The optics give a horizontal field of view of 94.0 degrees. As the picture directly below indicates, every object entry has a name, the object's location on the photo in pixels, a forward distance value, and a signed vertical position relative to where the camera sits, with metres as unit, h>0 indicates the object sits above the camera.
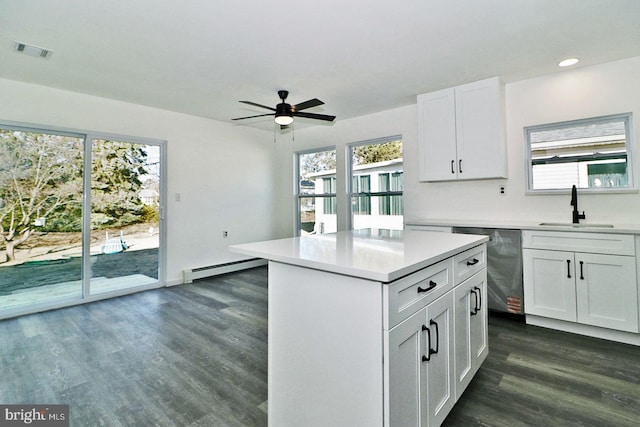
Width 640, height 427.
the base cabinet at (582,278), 2.41 -0.51
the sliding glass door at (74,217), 3.24 +0.08
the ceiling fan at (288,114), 3.29 +1.21
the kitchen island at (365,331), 1.10 -0.47
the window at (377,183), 4.43 +0.59
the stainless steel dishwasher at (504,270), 2.88 -0.49
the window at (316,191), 5.32 +0.58
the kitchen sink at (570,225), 2.73 -0.05
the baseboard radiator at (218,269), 4.45 -0.75
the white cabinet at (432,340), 1.12 -0.55
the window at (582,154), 2.88 +0.68
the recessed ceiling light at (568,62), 2.83 +1.53
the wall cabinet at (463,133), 3.23 +1.02
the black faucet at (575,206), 2.95 +0.14
